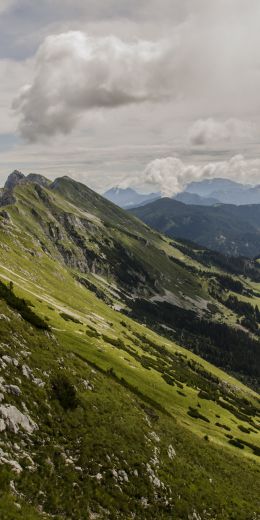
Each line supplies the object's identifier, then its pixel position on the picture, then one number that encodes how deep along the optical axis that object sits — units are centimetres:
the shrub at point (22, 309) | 4825
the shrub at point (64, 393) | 3259
